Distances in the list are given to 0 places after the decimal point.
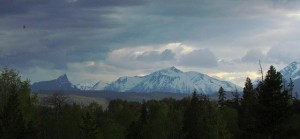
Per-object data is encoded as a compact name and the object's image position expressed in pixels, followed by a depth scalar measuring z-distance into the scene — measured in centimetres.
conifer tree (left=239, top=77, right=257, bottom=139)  11439
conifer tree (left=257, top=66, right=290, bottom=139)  5938
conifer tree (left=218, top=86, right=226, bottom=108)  16640
